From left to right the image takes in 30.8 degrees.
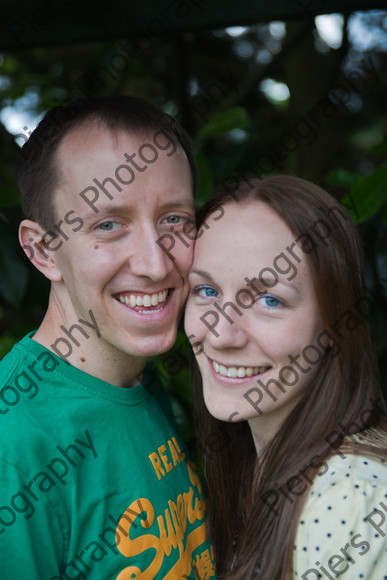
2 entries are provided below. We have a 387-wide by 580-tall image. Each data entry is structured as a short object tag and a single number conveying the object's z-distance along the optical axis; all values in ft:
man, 4.62
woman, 4.73
